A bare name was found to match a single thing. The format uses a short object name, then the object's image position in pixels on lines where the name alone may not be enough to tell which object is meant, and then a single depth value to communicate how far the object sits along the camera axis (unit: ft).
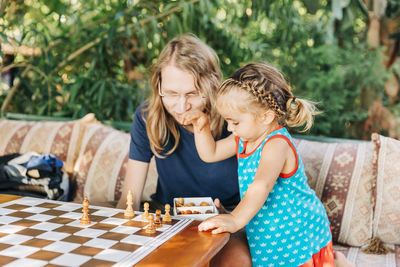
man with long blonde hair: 6.81
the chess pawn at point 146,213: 5.21
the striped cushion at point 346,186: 8.02
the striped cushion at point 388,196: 7.82
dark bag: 9.14
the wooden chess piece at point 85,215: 4.87
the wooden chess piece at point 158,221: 4.99
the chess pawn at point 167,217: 5.21
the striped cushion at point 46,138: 10.56
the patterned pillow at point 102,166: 9.89
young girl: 5.69
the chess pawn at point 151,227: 4.69
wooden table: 3.91
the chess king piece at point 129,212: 5.29
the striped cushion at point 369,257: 7.13
